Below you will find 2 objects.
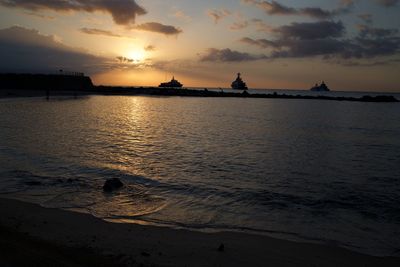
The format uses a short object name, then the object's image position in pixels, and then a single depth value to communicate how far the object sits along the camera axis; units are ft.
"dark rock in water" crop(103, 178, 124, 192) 39.68
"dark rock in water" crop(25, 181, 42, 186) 41.53
